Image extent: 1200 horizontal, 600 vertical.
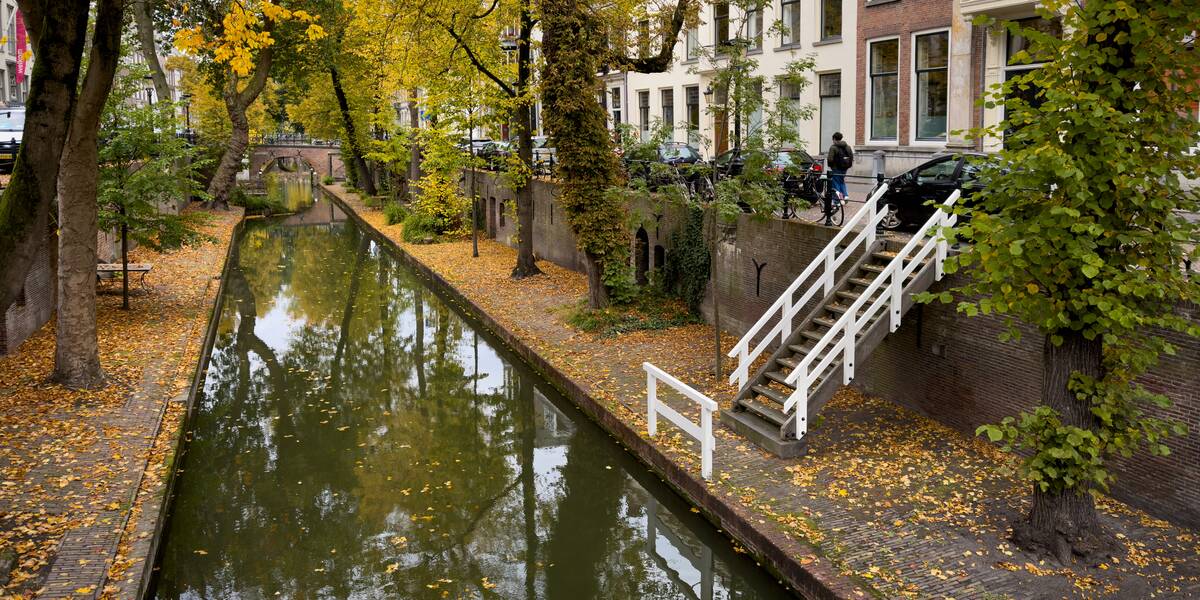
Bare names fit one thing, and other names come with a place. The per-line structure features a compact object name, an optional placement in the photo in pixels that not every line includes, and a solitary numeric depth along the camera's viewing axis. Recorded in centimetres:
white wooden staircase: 1120
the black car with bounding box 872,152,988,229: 1555
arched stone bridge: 8206
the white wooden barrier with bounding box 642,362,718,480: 1048
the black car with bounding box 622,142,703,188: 1588
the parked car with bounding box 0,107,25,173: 2533
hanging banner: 3337
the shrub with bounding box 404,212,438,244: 3366
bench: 2145
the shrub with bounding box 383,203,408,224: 3897
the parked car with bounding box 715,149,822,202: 1387
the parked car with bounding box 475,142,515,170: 2350
